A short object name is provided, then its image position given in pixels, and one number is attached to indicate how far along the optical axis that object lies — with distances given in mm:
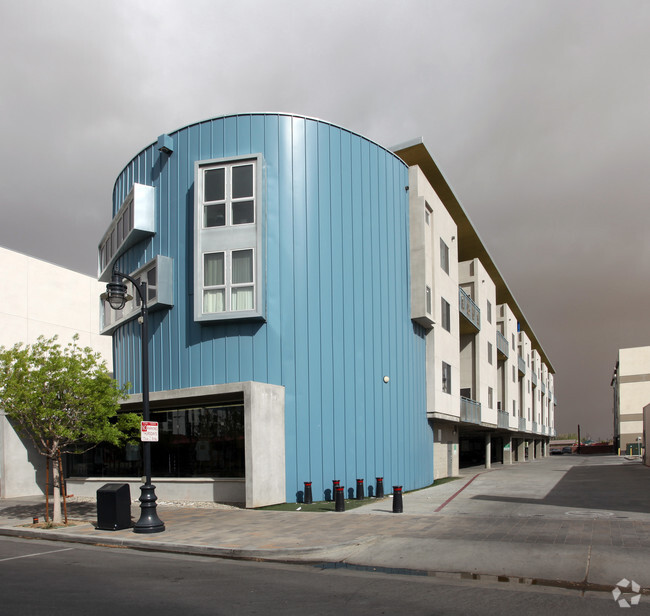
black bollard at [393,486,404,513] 16406
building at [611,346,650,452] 96312
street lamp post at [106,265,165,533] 14242
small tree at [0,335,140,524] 15938
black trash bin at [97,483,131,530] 14828
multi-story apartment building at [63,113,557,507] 20031
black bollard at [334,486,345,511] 17031
